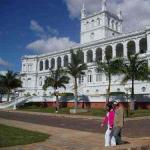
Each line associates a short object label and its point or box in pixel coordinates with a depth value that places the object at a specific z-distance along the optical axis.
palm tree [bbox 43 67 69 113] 39.38
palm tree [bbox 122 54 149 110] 28.95
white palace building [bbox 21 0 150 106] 45.83
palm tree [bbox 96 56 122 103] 30.71
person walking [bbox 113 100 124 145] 7.89
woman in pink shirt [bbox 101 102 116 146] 7.84
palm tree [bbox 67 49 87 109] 33.55
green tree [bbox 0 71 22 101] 49.13
